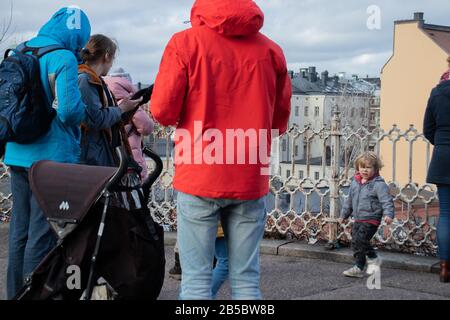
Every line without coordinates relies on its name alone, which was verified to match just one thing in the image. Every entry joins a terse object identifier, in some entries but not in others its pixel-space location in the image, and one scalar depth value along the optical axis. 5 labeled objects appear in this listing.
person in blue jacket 4.18
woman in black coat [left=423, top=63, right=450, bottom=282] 5.69
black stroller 3.82
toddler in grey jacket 5.91
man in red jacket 3.43
